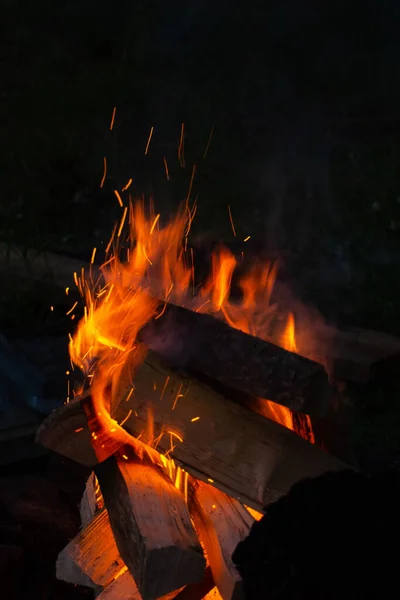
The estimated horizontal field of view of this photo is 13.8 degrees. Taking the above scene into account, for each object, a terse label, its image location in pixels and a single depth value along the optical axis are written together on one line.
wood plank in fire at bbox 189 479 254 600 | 2.27
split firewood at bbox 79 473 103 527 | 2.62
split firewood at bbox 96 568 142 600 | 2.46
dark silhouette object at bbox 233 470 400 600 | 2.14
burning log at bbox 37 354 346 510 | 2.30
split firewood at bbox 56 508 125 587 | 2.47
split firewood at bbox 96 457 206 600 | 2.22
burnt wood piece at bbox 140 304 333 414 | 2.25
